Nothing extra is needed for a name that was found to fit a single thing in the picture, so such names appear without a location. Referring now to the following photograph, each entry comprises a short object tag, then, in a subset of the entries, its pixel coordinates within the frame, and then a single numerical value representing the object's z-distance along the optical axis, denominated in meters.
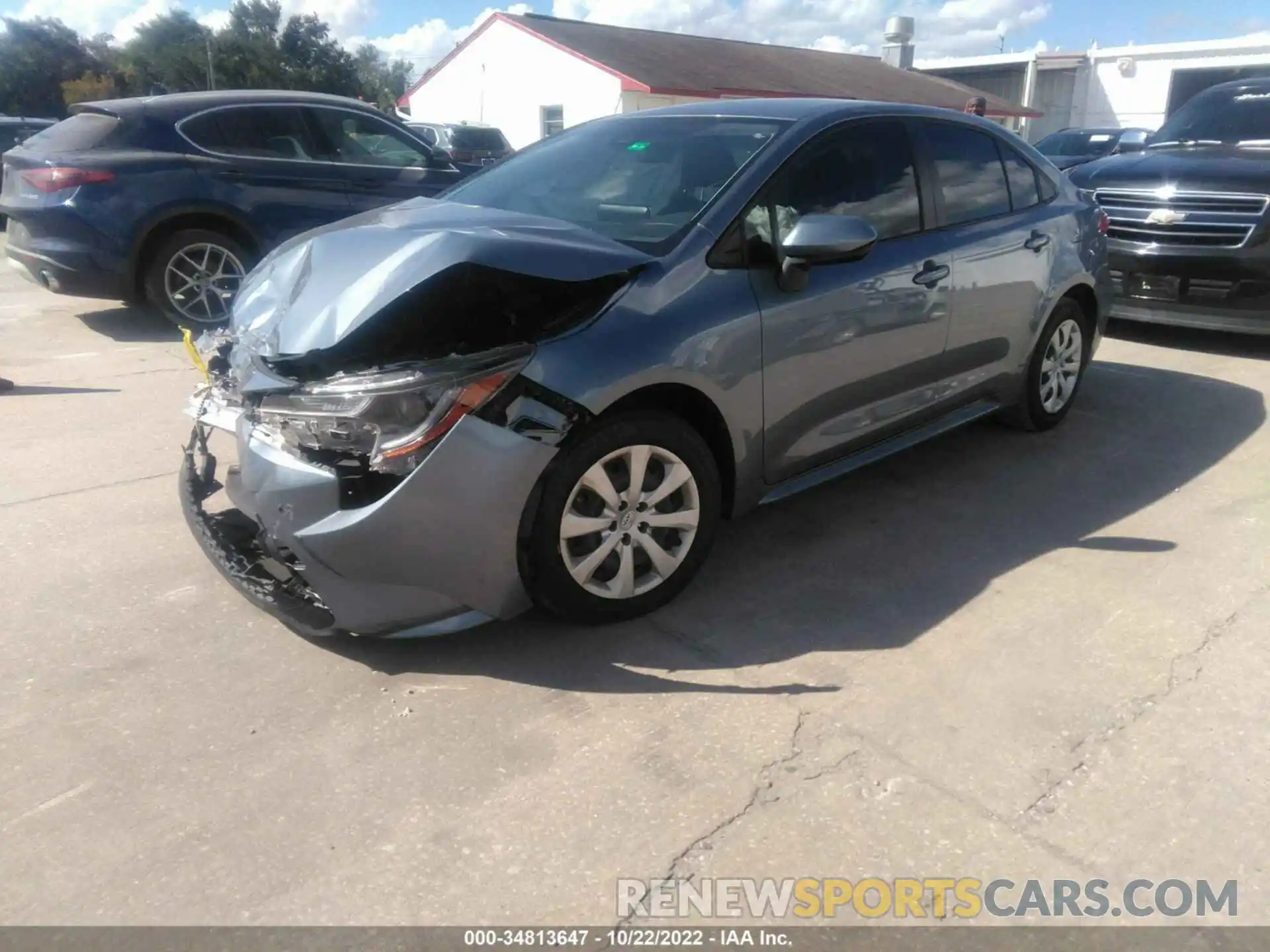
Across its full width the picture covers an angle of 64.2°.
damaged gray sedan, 2.87
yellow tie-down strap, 3.53
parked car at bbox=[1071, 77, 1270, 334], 6.84
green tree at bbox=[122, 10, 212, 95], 53.22
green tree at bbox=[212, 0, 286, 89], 53.19
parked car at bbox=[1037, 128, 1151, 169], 17.14
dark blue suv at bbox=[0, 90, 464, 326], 7.09
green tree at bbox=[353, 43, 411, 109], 66.06
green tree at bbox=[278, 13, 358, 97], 57.41
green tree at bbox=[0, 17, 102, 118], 52.47
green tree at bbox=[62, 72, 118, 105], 47.16
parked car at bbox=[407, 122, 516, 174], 20.41
